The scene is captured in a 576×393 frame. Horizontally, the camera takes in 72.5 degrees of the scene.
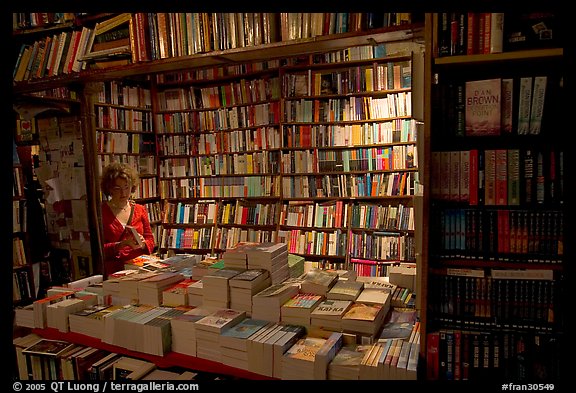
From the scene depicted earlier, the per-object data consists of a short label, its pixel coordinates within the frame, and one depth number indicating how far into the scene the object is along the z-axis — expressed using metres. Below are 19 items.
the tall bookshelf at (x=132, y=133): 4.79
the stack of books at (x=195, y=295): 2.14
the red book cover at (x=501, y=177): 1.54
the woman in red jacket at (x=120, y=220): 3.16
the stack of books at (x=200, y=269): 2.34
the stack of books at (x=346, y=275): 2.37
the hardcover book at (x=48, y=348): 2.09
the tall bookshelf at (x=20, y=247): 4.09
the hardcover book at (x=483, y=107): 1.54
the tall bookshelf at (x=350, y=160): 4.12
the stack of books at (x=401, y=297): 2.19
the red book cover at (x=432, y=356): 1.59
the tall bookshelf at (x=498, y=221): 1.51
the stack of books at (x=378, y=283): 2.34
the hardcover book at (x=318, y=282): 2.08
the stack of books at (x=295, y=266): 2.38
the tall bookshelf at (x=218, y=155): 4.71
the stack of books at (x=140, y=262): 2.73
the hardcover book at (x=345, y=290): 2.03
